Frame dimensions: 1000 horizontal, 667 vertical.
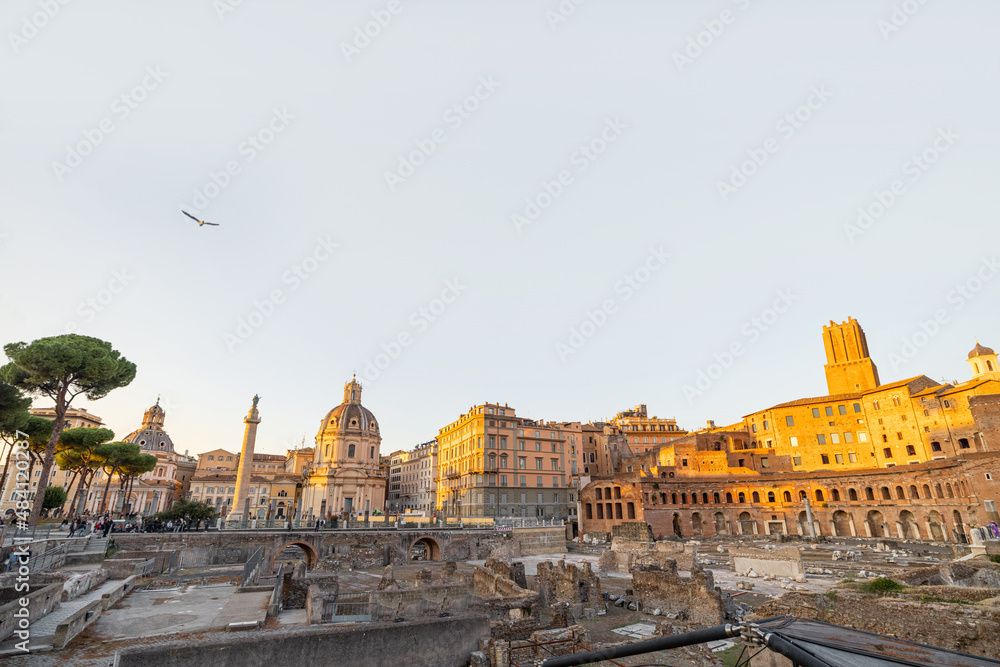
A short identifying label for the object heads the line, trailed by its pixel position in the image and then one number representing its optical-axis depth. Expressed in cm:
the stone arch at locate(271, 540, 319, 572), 3561
